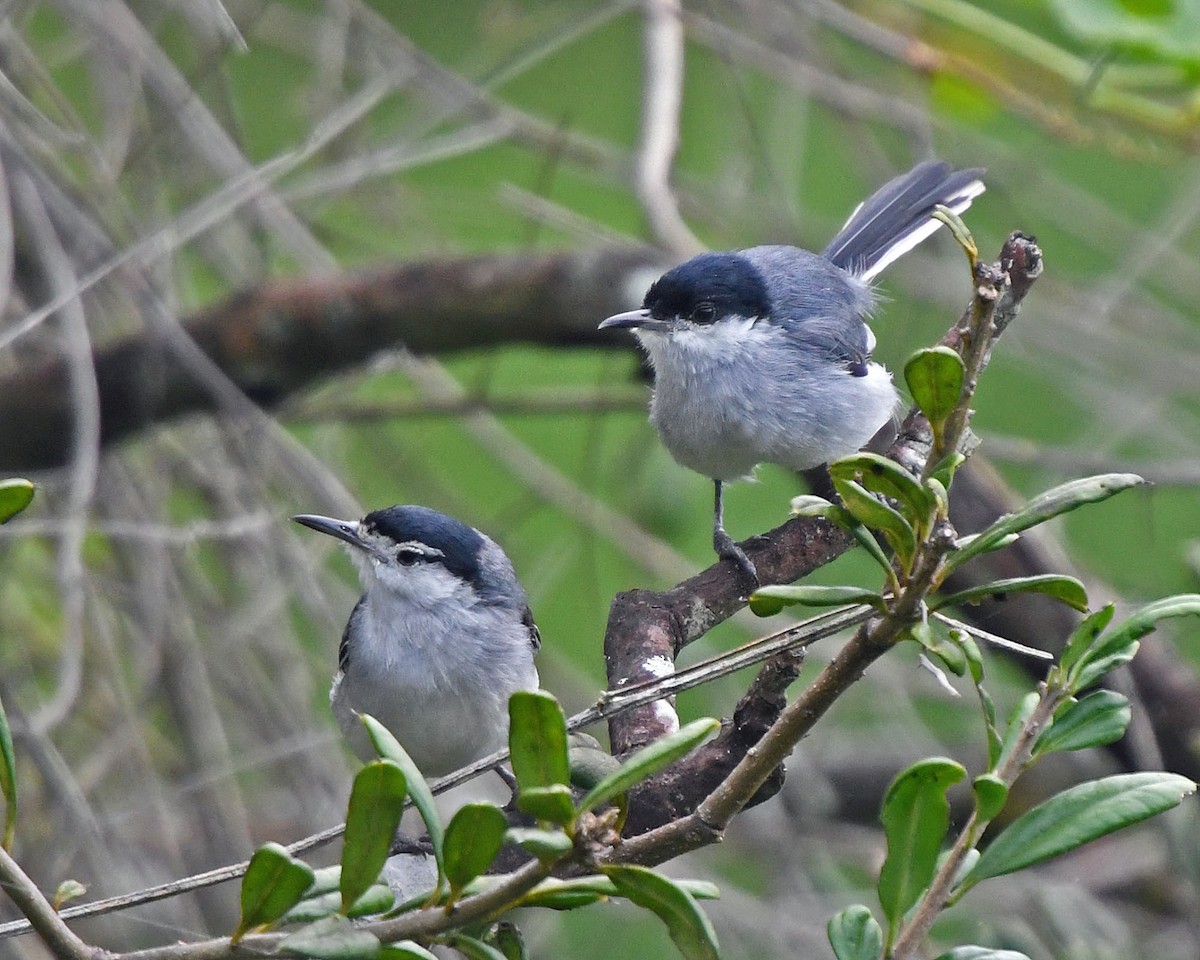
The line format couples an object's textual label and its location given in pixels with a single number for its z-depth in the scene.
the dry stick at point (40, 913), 2.66
